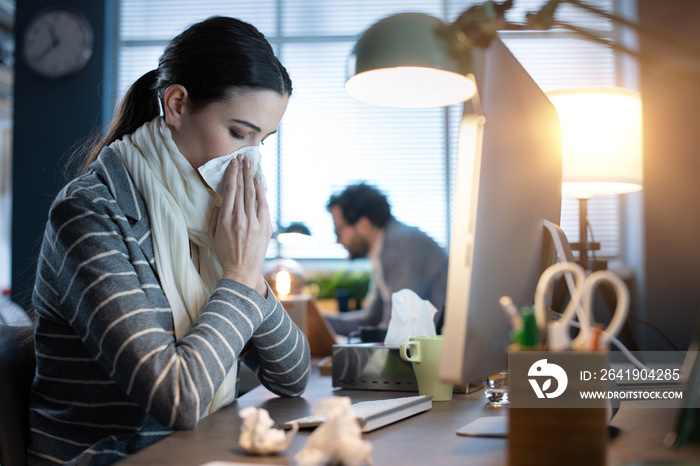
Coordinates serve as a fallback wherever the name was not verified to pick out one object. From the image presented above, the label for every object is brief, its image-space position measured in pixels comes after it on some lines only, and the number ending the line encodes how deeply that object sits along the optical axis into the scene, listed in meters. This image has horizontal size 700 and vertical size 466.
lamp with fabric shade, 1.40
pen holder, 0.52
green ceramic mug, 1.03
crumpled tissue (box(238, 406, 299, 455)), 0.66
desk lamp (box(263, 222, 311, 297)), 2.12
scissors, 0.51
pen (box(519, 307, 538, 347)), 0.54
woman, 0.85
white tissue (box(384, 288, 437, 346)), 1.18
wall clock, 3.72
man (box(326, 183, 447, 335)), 2.96
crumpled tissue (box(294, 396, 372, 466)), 0.56
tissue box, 1.12
